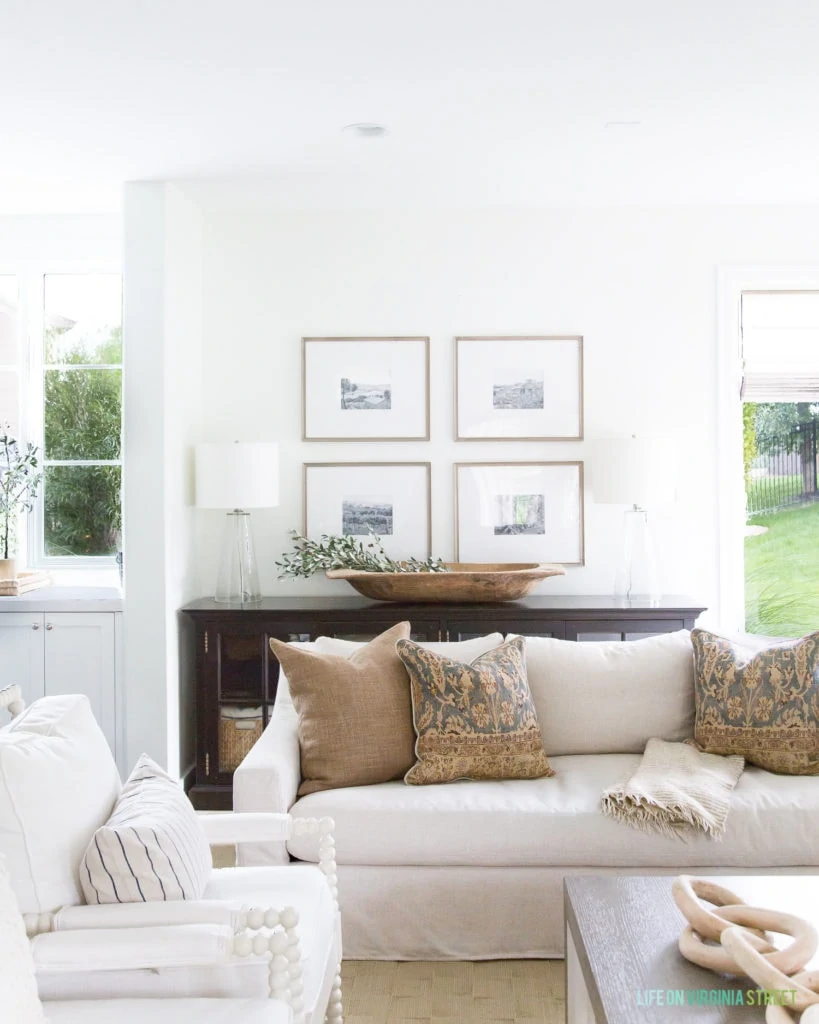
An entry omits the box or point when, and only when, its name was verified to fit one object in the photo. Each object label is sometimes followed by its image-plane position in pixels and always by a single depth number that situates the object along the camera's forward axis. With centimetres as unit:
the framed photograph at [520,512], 458
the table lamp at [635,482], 422
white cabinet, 421
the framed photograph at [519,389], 458
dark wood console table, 406
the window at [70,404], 470
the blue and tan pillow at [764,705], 300
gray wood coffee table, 170
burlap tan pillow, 296
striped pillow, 189
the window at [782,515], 470
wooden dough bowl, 406
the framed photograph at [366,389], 460
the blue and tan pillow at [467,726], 296
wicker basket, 412
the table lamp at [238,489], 416
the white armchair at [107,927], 177
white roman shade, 463
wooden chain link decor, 161
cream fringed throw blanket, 272
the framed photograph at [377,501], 459
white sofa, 273
